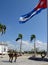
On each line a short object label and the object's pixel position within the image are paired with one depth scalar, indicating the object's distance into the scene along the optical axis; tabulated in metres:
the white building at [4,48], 26.02
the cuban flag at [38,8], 8.45
